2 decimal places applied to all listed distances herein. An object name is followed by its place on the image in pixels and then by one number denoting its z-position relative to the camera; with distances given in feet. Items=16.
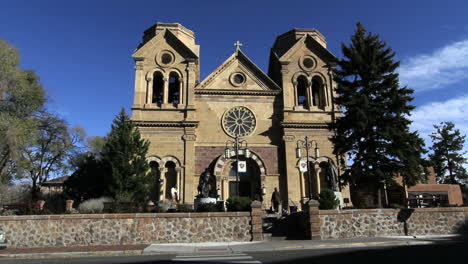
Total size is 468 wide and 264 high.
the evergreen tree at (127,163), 75.56
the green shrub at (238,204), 57.82
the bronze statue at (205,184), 73.10
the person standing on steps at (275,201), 76.69
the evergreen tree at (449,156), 165.68
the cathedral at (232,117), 89.81
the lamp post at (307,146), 66.12
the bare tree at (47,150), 94.04
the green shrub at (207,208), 57.72
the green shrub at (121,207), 57.31
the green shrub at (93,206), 57.54
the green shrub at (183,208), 63.53
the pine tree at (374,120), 61.41
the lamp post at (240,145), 89.98
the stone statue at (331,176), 70.54
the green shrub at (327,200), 57.16
